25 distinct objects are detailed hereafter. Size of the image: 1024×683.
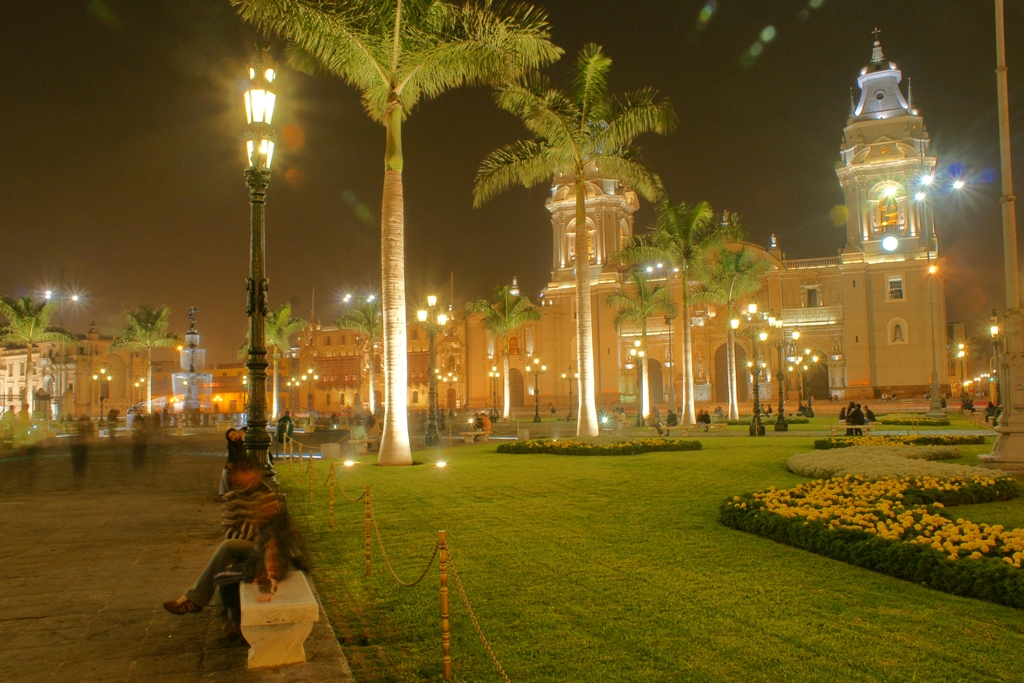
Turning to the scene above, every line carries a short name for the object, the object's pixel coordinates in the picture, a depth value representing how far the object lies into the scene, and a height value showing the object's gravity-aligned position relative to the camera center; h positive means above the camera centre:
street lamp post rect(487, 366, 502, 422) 46.23 +1.23
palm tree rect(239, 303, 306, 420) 53.88 +5.37
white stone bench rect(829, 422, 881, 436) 25.42 -1.32
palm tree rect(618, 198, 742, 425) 31.95 +6.71
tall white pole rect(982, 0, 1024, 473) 13.61 +0.85
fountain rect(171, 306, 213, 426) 46.91 +1.48
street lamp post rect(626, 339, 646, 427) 36.94 +0.16
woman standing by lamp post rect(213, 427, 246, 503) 9.46 -0.56
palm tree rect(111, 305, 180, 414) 54.28 +5.42
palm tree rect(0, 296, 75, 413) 46.28 +5.43
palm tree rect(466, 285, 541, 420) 45.81 +5.17
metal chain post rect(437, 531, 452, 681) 4.70 -1.50
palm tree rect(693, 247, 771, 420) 38.19 +5.79
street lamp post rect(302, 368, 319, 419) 82.12 +2.25
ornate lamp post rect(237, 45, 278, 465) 10.18 +3.08
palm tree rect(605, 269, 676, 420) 42.16 +5.23
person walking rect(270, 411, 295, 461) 23.21 -0.81
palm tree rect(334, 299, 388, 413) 52.28 +5.67
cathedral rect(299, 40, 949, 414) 54.62 +6.67
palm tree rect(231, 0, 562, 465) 16.91 +7.97
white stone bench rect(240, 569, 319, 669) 4.72 -1.40
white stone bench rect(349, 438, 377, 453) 24.22 -1.44
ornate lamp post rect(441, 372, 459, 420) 73.88 +1.59
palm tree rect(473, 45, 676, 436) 21.73 +7.70
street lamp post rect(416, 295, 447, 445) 26.69 +0.88
